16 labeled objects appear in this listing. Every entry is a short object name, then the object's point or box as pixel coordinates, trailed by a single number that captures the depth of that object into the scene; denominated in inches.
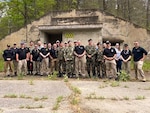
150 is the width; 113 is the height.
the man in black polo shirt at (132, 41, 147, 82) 354.7
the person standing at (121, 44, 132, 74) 369.0
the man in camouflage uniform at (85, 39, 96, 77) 372.4
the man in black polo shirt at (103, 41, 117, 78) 364.4
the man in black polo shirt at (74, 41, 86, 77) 371.1
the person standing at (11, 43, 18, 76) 387.4
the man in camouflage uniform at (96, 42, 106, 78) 371.9
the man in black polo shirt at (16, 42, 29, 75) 385.9
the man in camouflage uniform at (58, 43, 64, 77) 378.7
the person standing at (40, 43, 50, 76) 387.4
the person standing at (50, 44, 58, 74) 387.8
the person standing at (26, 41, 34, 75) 398.2
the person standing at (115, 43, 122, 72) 374.0
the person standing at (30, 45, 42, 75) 393.7
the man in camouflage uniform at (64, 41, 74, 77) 374.2
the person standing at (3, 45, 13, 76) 388.9
